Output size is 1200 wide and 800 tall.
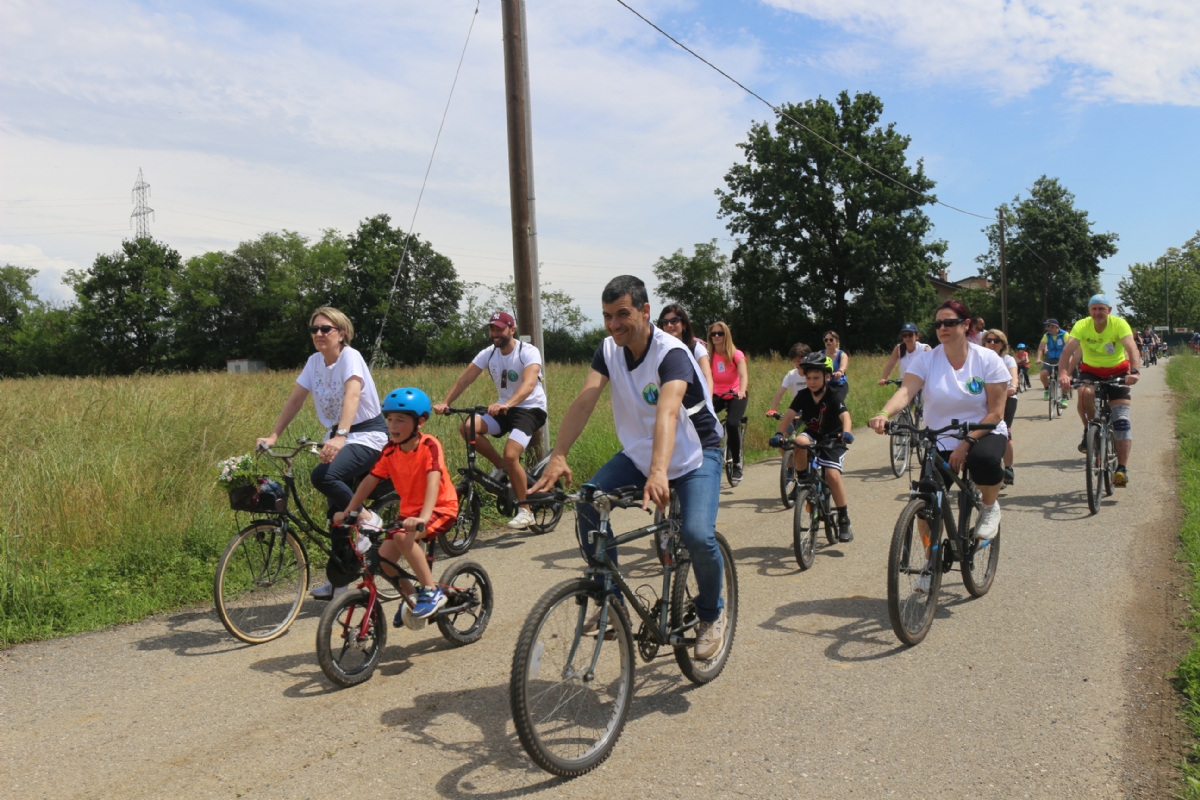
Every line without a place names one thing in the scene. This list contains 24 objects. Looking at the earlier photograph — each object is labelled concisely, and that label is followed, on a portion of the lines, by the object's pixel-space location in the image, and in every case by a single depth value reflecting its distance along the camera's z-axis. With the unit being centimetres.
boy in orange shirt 444
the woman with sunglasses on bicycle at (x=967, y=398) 526
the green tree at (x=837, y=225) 4719
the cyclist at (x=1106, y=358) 876
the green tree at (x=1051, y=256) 5838
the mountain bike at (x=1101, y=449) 813
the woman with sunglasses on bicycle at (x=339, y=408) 535
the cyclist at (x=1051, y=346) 1661
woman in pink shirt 966
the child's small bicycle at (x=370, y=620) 422
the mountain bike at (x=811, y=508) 635
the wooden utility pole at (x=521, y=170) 961
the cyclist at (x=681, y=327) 724
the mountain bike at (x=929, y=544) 460
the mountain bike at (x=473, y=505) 730
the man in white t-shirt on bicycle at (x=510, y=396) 762
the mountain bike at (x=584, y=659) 311
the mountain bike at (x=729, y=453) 970
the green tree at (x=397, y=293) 6944
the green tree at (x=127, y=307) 6669
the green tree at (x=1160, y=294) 8862
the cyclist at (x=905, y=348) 1074
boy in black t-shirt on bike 691
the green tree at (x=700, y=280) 6256
